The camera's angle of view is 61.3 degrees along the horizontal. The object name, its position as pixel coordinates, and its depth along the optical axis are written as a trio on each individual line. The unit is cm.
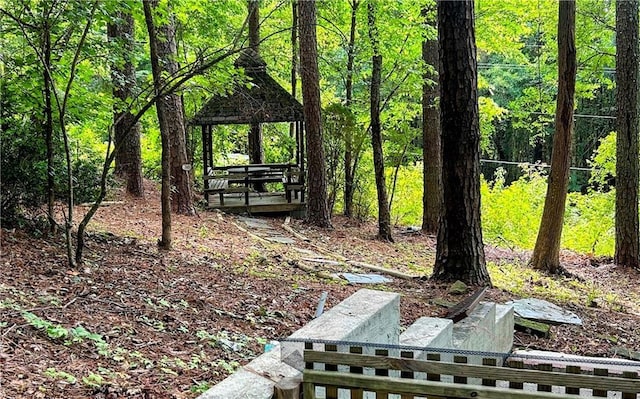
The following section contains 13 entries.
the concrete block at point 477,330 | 453
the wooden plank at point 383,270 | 790
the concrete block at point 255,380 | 254
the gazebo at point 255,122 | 1303
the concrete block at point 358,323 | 282
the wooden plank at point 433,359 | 240
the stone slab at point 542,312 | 633
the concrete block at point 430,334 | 374
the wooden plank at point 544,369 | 225
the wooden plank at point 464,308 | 501
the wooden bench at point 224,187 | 1304
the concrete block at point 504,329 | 537
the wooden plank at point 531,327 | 588
